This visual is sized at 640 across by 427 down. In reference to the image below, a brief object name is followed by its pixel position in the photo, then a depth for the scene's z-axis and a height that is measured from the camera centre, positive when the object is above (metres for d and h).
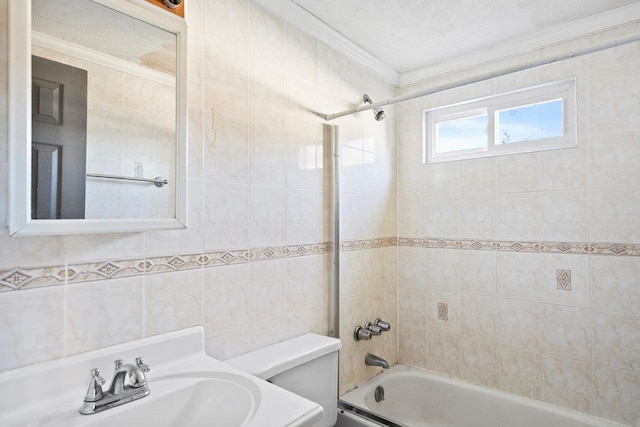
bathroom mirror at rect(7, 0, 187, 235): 0.89 +0.29
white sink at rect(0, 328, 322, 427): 0.91 -0.50
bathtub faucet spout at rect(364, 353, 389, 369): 2.13 -0.86
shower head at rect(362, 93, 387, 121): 2.06 +0.61
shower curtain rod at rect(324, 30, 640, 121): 1.21 +0.57
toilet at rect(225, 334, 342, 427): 1.40 -0.61
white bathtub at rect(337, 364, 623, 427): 1.88 -1.06
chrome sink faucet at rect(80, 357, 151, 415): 0.94 -0.47
